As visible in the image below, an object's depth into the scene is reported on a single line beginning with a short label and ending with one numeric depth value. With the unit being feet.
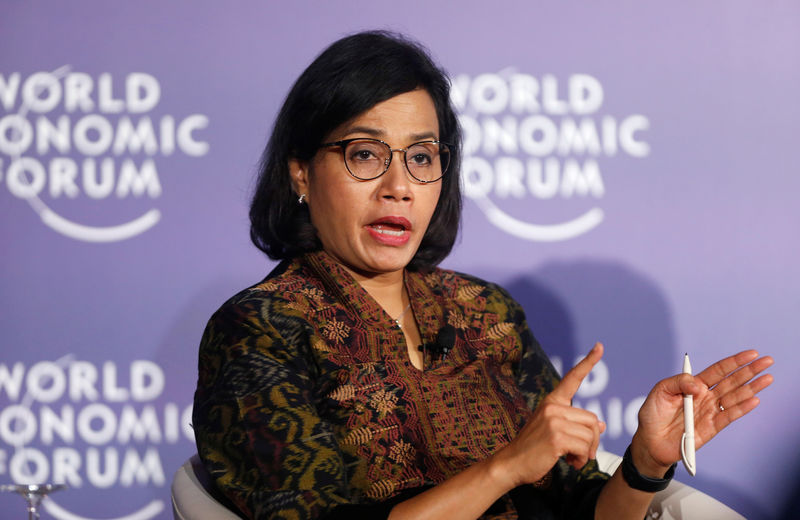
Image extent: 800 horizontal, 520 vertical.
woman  14.75
